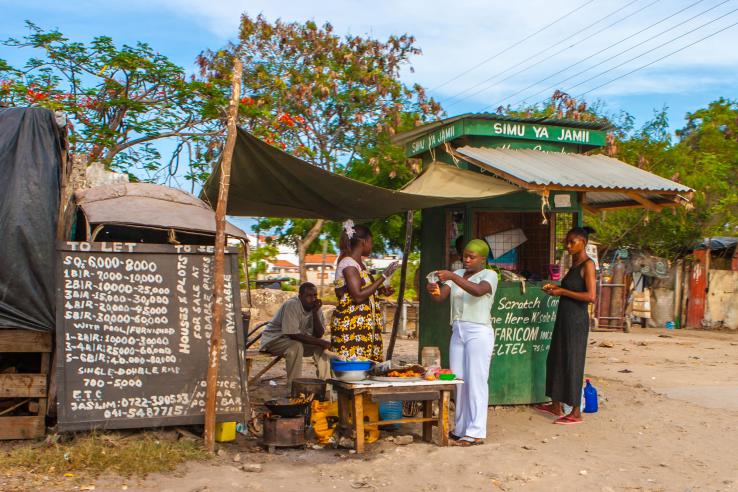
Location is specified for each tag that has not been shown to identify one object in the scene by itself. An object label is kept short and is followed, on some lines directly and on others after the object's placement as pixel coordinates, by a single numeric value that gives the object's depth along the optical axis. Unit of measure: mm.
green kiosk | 6945
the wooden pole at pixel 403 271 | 7519
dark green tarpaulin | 6017
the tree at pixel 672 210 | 18109
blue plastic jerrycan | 7086
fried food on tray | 5840
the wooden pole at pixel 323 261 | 21241
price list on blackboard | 5148
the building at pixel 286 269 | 52178
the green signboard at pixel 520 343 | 7043
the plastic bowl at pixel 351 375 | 5625
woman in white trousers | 5832
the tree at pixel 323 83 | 18031
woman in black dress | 6480
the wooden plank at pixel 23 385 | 5145
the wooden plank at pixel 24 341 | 5168
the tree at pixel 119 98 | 10133
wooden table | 5484
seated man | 7180
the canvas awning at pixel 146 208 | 5527
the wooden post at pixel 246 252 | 6270
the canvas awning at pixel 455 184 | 6590
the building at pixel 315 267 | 51131
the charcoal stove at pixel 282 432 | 5508
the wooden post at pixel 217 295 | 5137
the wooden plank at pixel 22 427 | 5125
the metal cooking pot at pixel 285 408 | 5602
